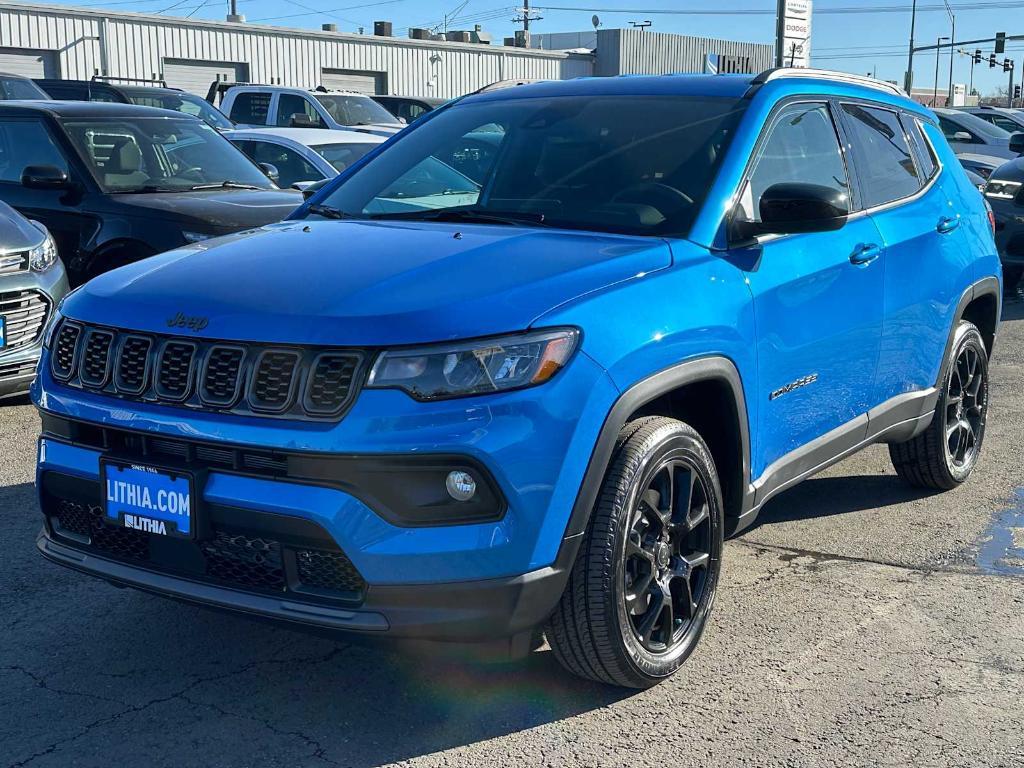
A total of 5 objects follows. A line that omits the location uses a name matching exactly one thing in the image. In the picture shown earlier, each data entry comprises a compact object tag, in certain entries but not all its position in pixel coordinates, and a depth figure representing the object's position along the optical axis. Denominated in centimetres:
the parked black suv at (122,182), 799
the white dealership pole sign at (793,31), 2083
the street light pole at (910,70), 5912
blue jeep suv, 297
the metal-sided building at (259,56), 3266
